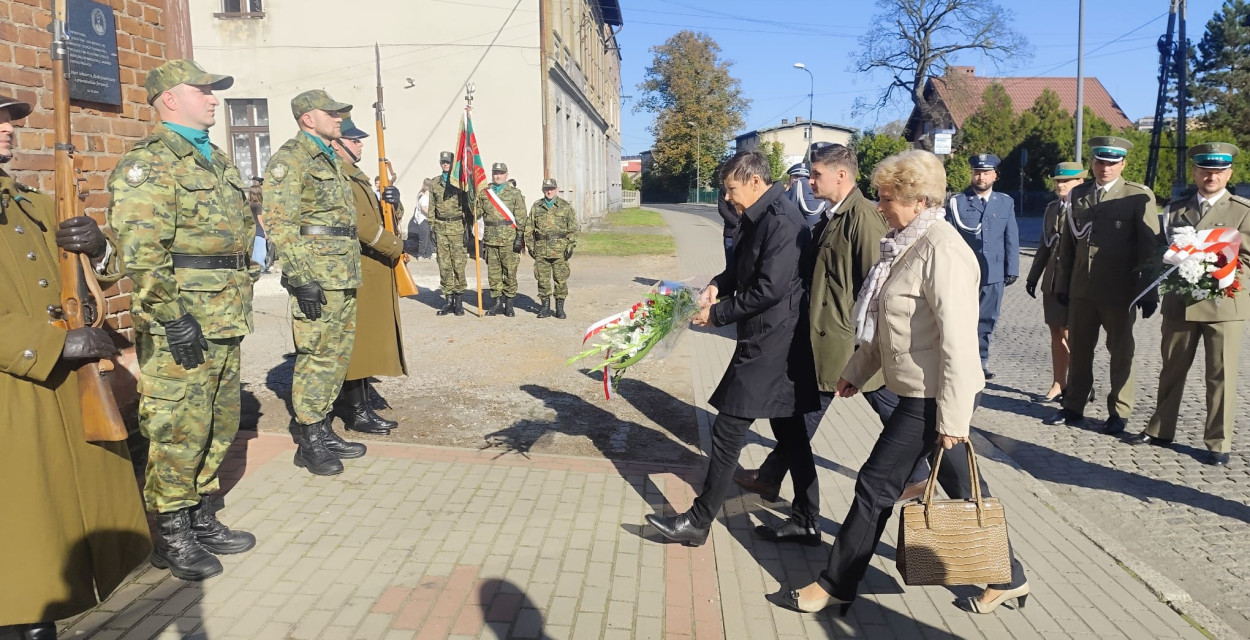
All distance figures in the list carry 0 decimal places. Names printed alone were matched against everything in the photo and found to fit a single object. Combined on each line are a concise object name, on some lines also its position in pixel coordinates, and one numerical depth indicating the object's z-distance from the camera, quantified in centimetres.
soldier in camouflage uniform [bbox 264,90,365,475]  482
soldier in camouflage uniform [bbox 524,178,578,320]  1125
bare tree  4253
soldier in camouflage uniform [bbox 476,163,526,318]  1143
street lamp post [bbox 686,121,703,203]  6562
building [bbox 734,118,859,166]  8219
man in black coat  376
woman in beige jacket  304
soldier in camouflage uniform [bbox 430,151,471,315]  1166
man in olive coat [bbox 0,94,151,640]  284
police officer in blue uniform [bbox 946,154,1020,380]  721
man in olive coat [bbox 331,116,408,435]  585
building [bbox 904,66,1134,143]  4488
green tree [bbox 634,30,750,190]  6525
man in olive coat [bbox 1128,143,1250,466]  529
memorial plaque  426
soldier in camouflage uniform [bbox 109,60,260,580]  350
